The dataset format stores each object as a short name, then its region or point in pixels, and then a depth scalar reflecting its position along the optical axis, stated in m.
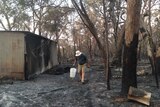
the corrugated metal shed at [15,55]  6.67
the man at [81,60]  6.18
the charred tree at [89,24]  5.86
